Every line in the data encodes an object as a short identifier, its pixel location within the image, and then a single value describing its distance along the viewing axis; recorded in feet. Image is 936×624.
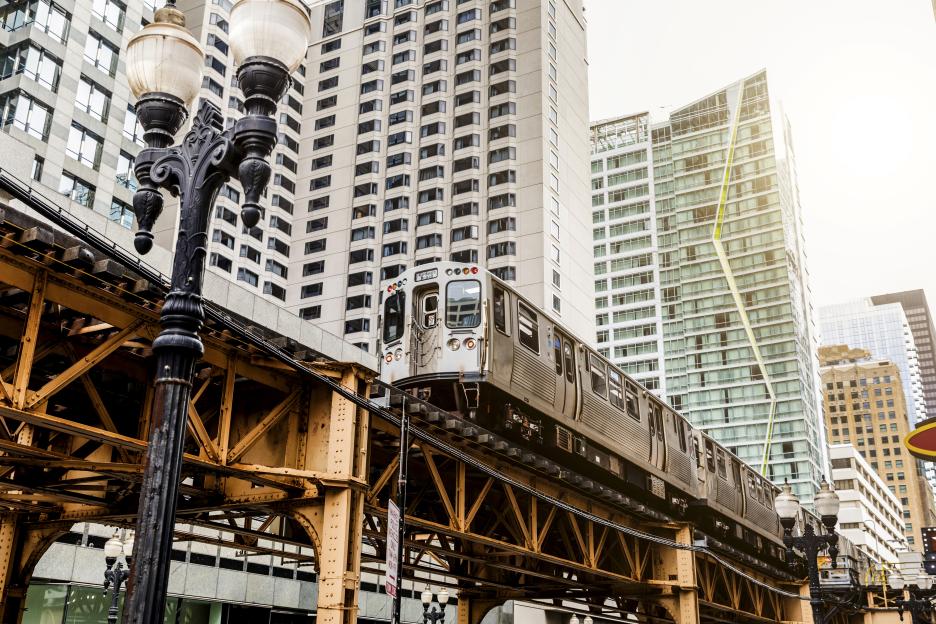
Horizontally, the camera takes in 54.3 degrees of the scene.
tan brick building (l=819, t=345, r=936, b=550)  561.84
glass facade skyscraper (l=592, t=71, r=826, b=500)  365.61
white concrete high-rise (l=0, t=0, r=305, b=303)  173.37
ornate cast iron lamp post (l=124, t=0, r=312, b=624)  18.31
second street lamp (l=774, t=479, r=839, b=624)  56.90
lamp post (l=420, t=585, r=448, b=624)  88.74
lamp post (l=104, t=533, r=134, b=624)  69.30
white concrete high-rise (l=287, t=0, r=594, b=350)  256.93
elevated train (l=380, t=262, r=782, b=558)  62.34
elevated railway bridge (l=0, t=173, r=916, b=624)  33.40
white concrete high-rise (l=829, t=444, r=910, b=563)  388.57
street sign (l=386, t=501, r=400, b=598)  33.06
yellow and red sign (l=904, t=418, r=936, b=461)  35.68
